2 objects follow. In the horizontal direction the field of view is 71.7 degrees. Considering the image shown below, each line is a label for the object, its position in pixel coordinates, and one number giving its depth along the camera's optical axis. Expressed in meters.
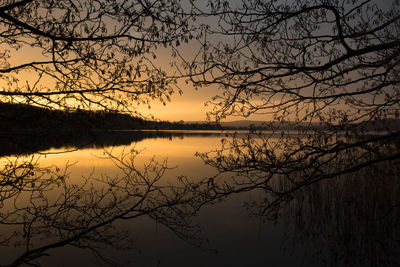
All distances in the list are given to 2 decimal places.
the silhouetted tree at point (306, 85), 3.53
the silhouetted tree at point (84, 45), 3.29
